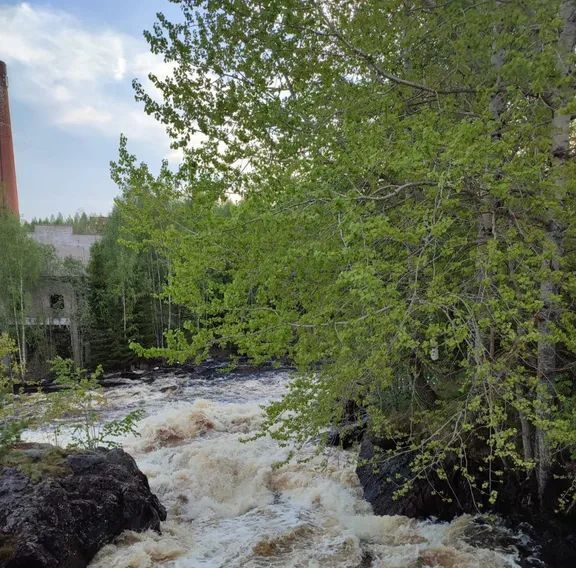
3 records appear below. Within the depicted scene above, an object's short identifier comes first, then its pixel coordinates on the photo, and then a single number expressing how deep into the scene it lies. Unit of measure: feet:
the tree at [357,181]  14.15
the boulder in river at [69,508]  18.44
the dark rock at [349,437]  32.76
